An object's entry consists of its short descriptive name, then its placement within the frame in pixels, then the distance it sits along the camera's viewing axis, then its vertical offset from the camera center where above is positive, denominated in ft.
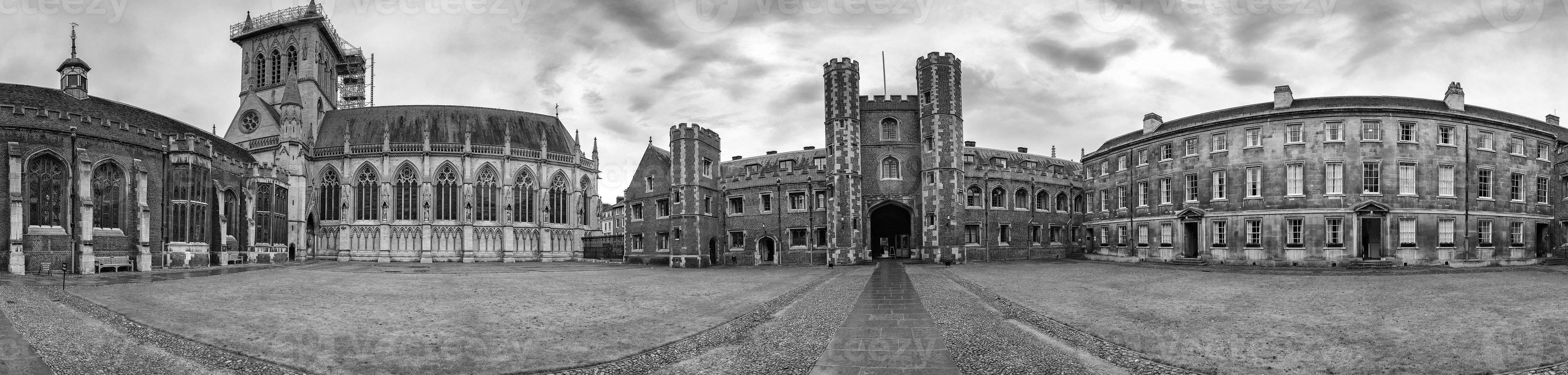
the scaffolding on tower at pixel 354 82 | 270.67 +45.29
